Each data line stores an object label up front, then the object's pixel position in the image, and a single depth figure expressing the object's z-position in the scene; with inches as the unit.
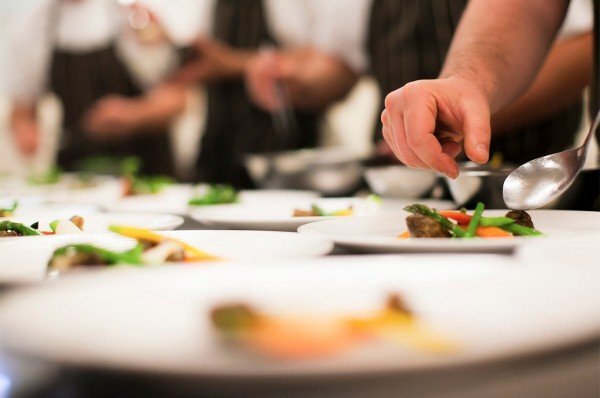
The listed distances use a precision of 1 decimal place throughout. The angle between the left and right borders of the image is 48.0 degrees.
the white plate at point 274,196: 69.7
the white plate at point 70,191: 79.4
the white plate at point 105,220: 46.4
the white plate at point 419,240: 32.2
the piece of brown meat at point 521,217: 41.1
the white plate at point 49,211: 52.2
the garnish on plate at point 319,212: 53.6
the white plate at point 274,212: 47.0
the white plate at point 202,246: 31.2
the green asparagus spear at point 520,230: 39.7
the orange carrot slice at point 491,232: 39.3
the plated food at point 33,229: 43.5
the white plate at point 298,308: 15.9
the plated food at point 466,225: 38.2
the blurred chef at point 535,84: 90.5
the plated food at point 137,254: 29.4
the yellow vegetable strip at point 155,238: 32.7
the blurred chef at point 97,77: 189.5
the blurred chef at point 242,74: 162.1
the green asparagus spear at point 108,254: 29.5
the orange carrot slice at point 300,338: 16.5
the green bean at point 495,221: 40.7
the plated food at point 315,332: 16.7
